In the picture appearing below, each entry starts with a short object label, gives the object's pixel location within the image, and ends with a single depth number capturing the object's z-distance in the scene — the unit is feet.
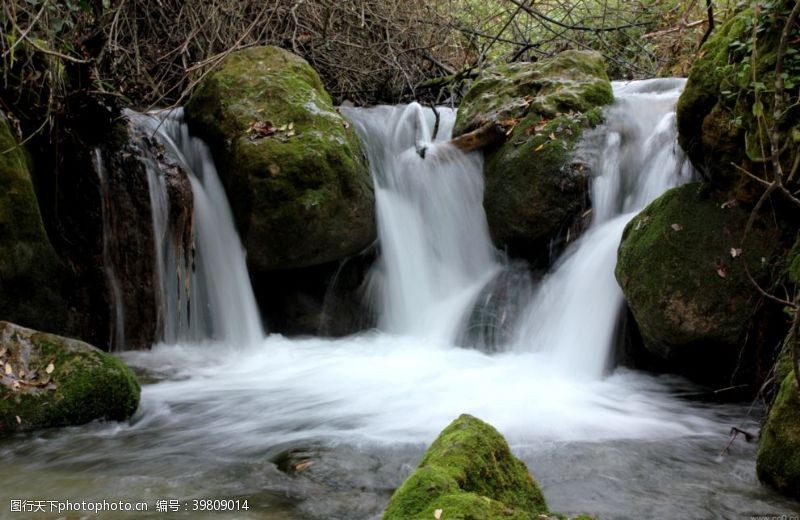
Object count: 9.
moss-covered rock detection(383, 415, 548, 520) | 6.98
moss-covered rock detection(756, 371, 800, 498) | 10.49
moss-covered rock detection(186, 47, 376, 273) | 20.24
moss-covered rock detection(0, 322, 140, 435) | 13.39
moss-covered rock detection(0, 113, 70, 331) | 17.16
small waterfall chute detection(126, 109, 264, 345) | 20.77
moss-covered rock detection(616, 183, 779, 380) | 14.52
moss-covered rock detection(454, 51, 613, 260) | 20.77
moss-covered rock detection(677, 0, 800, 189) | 13.52
